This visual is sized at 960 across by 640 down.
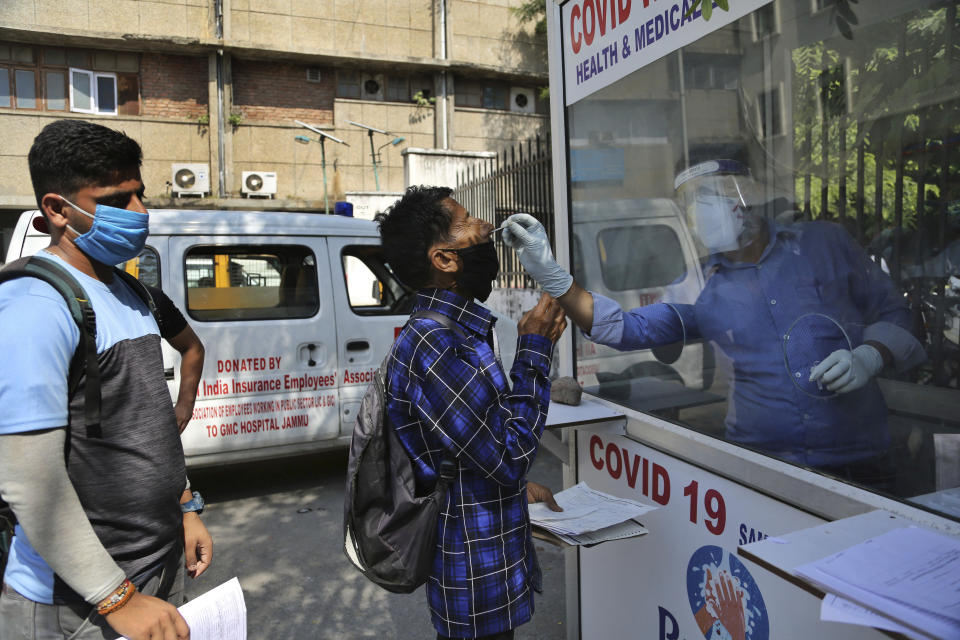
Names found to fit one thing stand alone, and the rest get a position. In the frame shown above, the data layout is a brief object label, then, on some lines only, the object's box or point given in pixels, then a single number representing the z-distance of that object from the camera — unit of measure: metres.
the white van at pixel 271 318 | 4.66
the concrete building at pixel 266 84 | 14.45
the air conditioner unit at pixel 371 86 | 16.80
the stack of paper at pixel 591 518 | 1.75
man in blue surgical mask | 1.20
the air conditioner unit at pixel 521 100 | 18.14
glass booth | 1.60
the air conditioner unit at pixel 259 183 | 15.05
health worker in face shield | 1.64
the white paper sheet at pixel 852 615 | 0.87
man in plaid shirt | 1.46
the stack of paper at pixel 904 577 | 0.87
